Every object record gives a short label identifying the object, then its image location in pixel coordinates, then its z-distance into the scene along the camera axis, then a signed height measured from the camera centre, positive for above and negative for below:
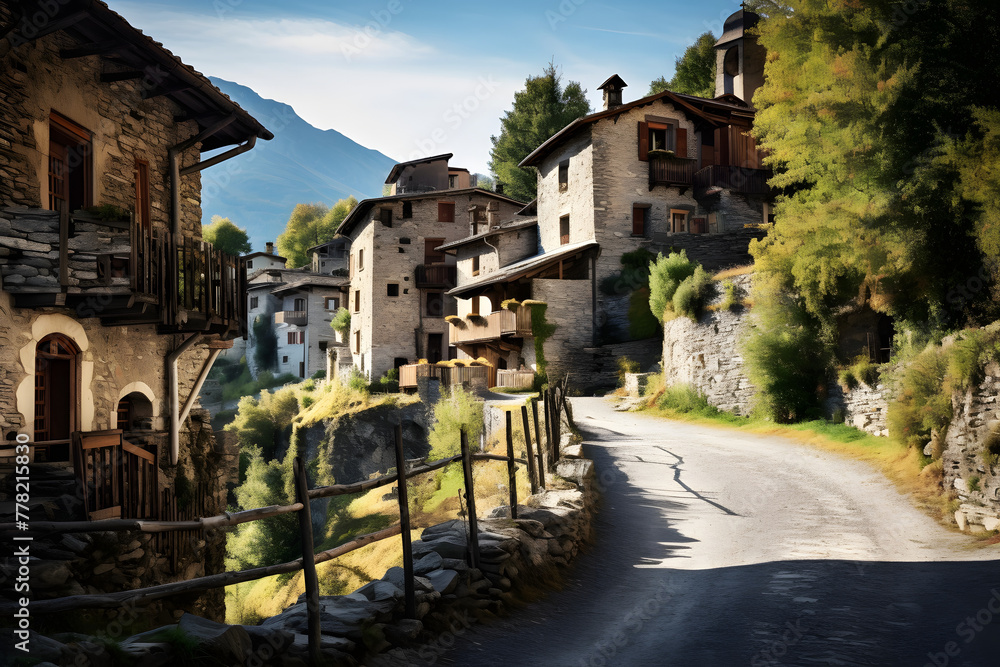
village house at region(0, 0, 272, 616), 8.80 +1.20
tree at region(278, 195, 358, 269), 76.88 +13.39
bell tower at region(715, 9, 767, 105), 40.78 +16.67
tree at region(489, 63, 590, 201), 50.78 +16.60
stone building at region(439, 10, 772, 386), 30.58 +6.03
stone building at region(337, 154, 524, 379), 42.12 +4.90
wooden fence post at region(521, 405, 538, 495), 10.47 -1.59
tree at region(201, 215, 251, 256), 74.49 +12.62
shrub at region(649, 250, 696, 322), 25.67 +2.48
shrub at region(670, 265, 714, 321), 22.53 +1.62
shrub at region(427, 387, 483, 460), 24.47 -2.59
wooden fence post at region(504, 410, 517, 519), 8.88 -1.66
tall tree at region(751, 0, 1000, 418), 12.40 +3.81
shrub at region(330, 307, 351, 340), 48.25 +2.03
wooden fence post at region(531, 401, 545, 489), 11.42 -1.99
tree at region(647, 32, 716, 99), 49.16 +19.33
